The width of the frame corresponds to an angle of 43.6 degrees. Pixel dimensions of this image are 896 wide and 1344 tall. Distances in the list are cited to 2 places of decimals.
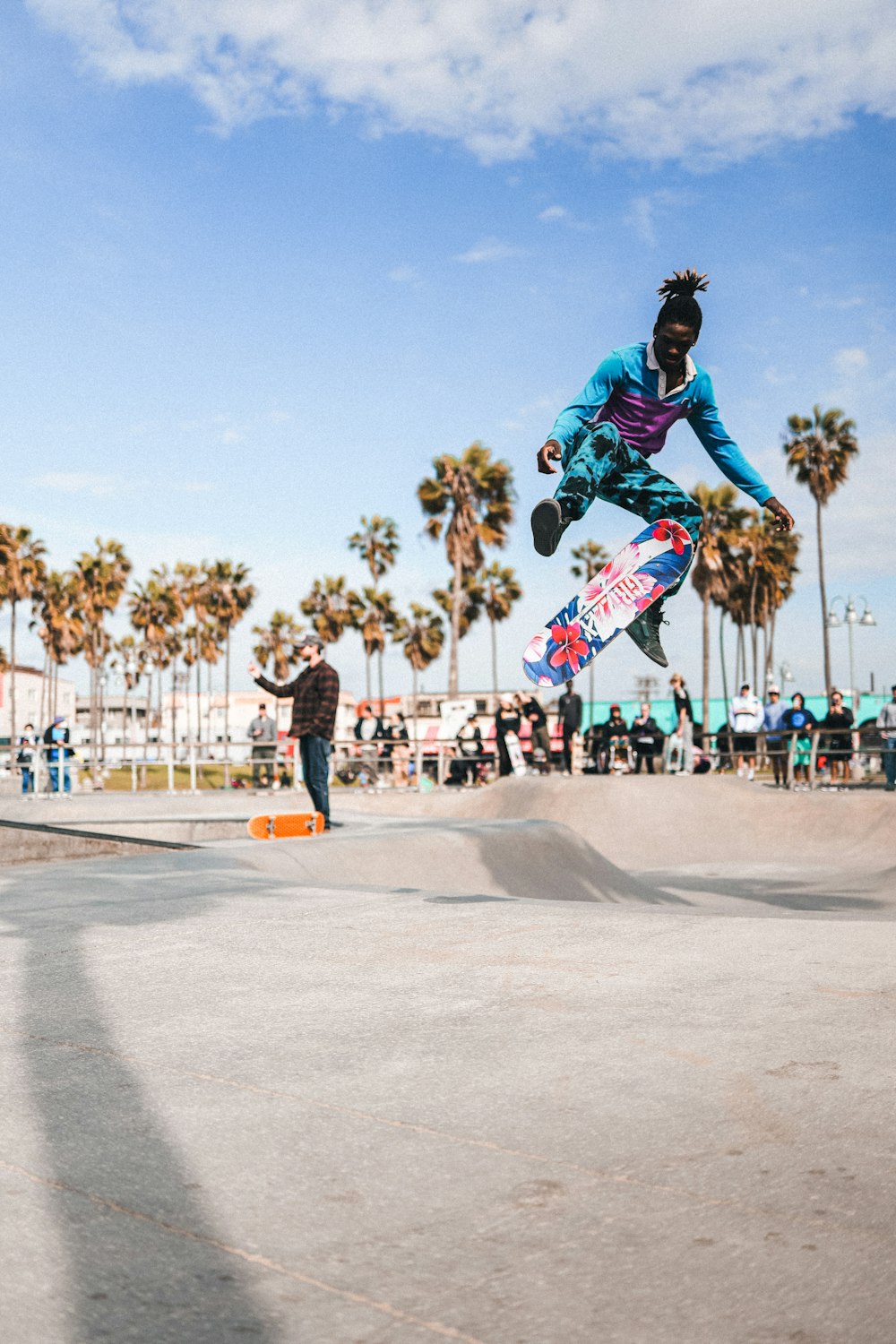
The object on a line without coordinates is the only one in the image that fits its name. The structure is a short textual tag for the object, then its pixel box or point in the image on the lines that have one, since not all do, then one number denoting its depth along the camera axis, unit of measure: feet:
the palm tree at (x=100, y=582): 176.24
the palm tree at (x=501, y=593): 164.66
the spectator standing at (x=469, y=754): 64.23
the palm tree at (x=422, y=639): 185.78
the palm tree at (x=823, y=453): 133.39
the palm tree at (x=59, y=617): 184.34
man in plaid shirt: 30.50
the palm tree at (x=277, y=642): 214.90
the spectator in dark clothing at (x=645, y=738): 59.82
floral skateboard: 21.03
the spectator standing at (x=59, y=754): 60.09
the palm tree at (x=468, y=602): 161.27
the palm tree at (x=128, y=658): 208.95
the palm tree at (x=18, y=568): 165.99
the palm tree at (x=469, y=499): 134.82
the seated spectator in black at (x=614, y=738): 60.54
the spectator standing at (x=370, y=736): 64.75
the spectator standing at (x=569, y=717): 57.93
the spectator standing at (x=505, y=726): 58.13
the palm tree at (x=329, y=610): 191.93
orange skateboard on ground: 31.78
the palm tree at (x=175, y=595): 195.72
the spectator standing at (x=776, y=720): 59.41
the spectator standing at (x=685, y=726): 54.60
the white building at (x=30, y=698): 287.07
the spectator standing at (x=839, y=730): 51.87
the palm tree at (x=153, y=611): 195.72
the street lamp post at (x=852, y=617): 105.40
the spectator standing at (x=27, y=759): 62.14
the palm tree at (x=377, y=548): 172.24
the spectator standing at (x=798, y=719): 57.26
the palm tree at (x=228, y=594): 195.72
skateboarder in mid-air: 18.85
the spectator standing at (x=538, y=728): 58.39
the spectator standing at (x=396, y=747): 61.97
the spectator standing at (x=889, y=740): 48.73
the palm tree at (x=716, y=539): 139.85
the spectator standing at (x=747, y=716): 60.95
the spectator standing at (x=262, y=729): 67.92
